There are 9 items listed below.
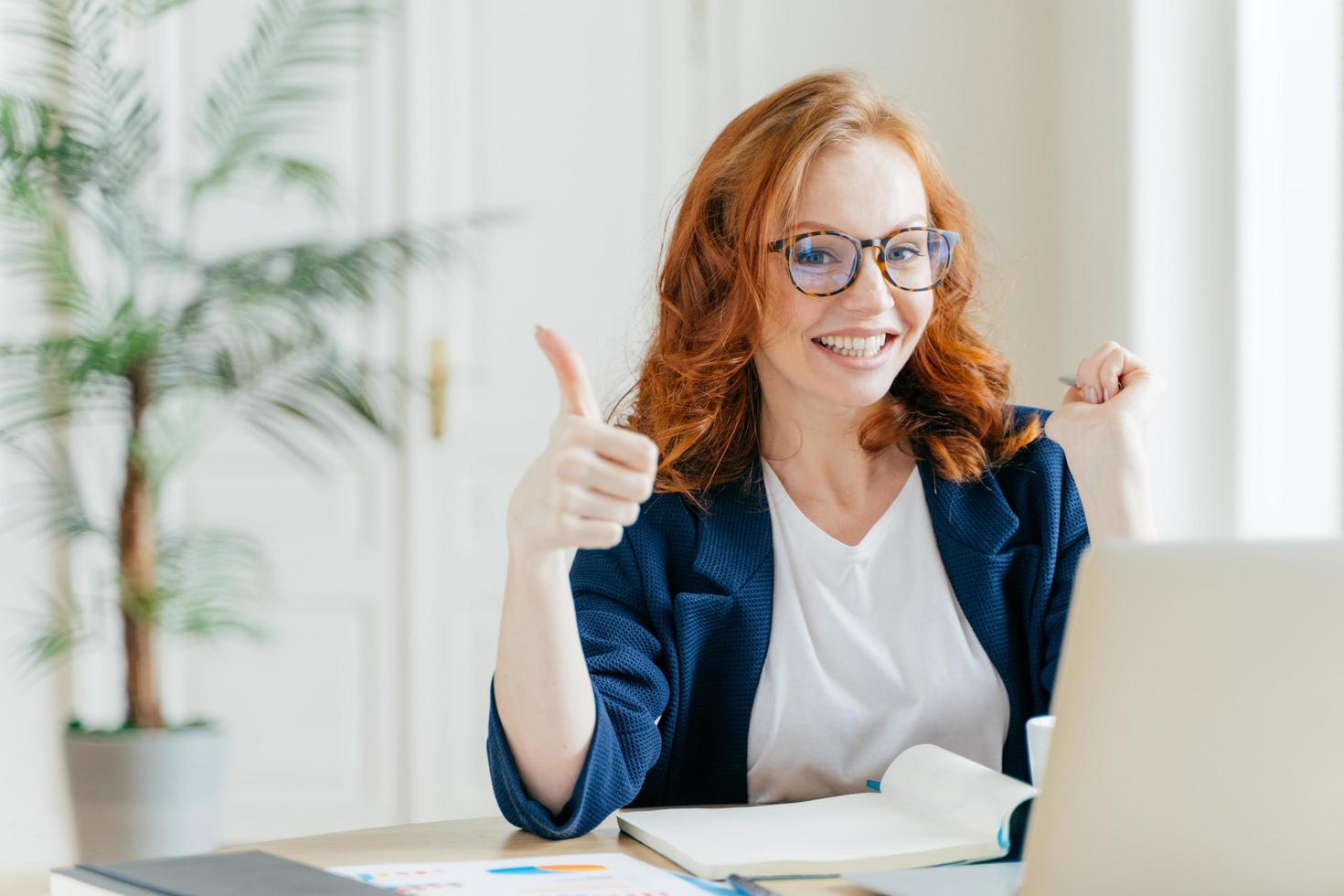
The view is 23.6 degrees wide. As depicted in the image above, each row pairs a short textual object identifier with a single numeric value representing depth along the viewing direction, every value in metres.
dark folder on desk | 1.89
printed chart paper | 1.93
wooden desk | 1.99
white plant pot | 3.20
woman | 2.30
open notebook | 1.98
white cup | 2.00
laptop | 1.70
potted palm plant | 3.21
